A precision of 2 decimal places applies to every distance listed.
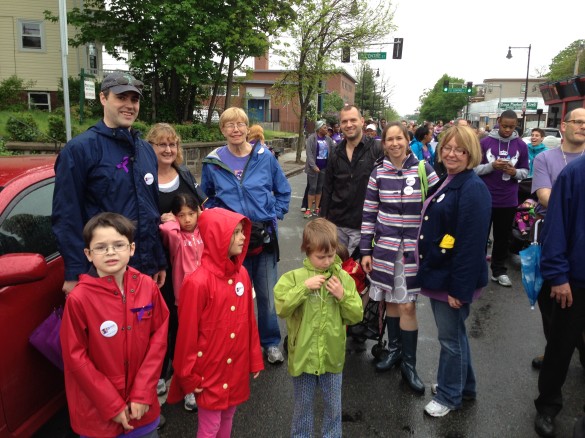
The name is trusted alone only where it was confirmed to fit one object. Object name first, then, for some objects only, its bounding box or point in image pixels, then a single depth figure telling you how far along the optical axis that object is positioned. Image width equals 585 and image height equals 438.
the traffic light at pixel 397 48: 21.58
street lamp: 40.39
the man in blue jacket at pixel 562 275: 2.84
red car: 2.23
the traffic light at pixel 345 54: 20.55
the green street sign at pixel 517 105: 52.76
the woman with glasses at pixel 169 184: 3.35
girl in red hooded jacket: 2.38
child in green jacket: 2.58
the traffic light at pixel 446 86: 40.02
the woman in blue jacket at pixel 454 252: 2.90
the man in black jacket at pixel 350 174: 3.94
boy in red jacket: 2.07
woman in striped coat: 3.43
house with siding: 23.94
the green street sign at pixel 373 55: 20.42
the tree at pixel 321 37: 19.30
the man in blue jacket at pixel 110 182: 2.48
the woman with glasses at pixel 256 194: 3.62
